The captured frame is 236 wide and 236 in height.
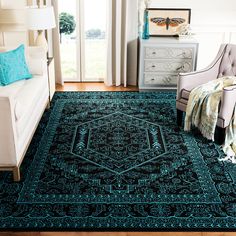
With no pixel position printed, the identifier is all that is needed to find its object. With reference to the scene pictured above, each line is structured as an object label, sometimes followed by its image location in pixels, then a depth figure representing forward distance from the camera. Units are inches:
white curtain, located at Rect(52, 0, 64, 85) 215.5
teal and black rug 110.2
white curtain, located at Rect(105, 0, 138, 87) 215.2
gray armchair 169.8
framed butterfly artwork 218.7
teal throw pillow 161.0
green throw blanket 152.9
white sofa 121.3
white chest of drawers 207.8
